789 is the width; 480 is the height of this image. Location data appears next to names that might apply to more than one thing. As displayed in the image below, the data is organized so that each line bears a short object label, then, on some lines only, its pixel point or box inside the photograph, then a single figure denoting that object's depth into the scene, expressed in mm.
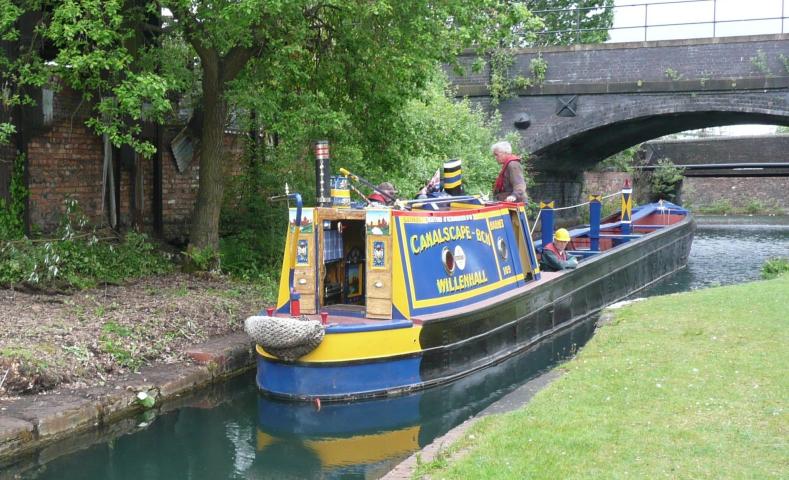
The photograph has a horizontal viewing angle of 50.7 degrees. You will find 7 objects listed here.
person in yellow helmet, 11402
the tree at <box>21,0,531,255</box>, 8961
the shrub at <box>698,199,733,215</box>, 40281
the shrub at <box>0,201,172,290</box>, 9273
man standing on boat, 10445
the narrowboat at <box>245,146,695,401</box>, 7609
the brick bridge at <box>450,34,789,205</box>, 18719
